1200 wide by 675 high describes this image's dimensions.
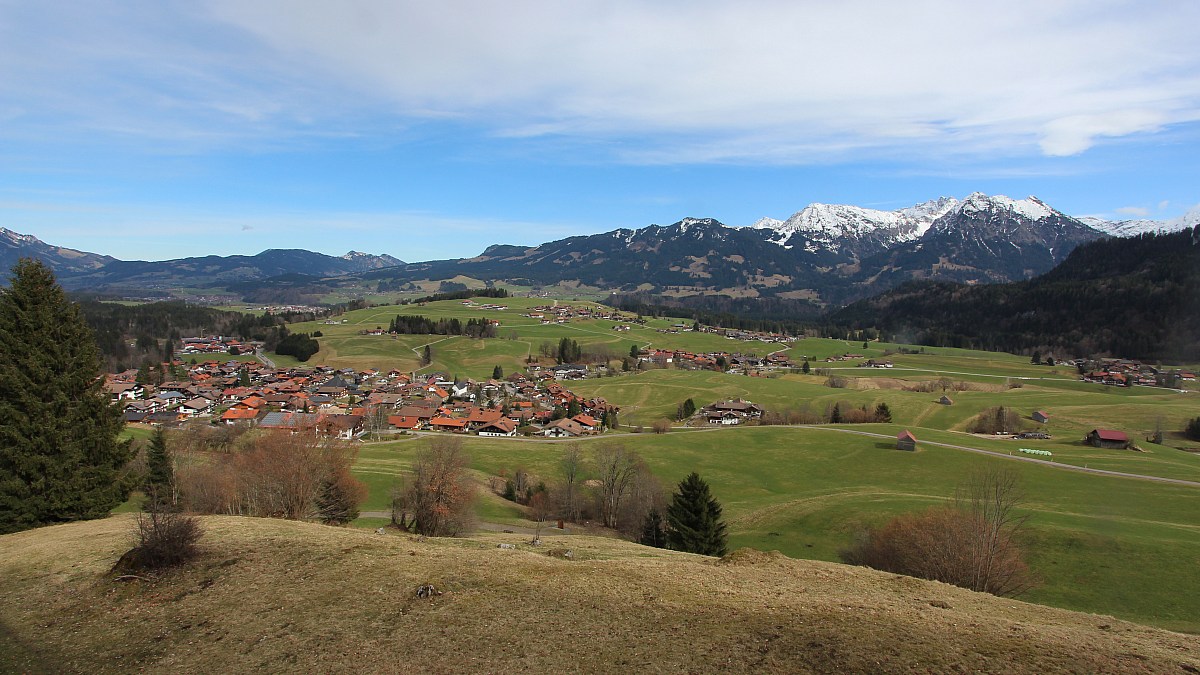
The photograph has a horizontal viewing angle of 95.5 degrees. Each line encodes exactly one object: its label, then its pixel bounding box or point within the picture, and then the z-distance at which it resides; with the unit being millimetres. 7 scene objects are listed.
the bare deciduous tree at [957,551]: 26281
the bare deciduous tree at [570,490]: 53406
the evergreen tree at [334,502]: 35031
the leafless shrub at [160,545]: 16266
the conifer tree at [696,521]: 36844
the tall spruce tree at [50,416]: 23328
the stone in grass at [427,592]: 15461
